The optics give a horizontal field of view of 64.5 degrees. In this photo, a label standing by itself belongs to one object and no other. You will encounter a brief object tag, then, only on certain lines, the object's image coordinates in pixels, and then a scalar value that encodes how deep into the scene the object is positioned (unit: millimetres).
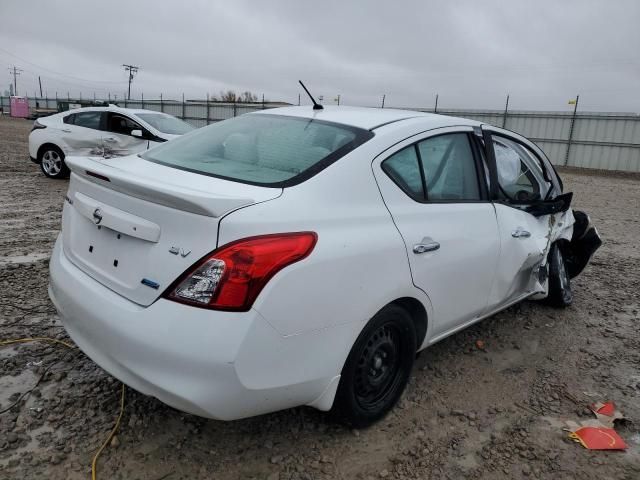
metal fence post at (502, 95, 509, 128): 23984
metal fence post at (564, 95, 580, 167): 22469
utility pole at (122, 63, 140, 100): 56125
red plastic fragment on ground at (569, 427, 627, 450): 2600
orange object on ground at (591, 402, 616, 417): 2906
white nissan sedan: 1911
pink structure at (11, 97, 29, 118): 48444
